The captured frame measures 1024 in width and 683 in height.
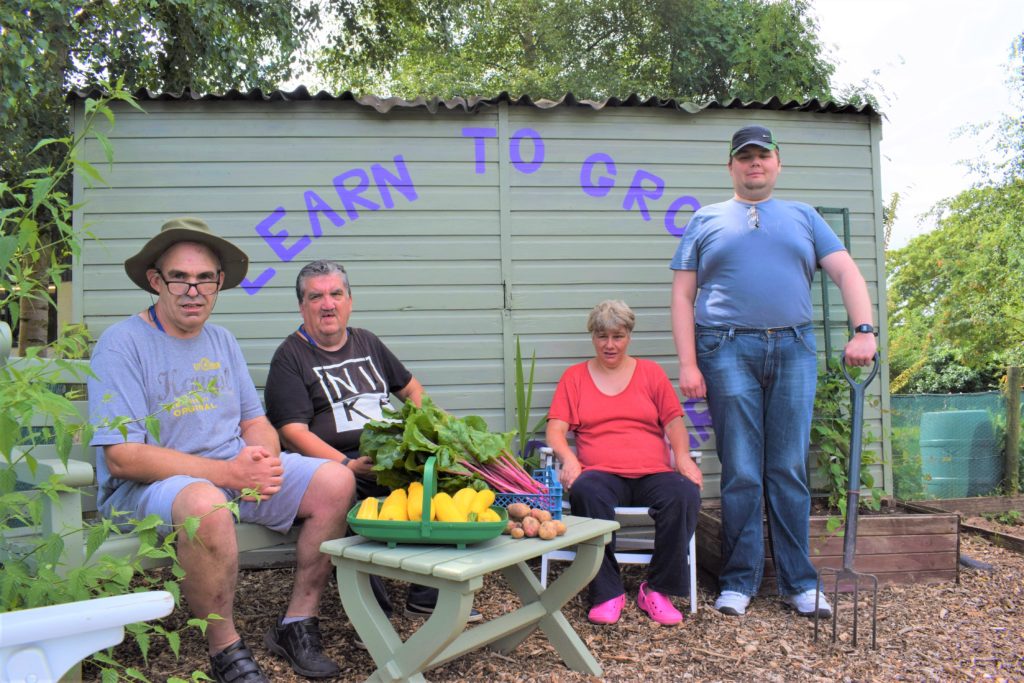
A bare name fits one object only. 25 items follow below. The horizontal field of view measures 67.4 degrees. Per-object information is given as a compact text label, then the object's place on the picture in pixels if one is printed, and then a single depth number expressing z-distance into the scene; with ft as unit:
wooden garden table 7.16
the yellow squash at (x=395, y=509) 7.82
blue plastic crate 8.89
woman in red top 10.55
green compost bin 18.48
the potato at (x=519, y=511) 8.55
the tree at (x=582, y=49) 42.06
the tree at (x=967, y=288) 37.78
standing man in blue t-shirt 10.93
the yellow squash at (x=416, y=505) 7.80
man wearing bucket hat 7.84
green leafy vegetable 8.32
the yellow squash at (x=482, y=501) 7.84
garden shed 13.38
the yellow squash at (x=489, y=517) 7.72
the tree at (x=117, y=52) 15.01
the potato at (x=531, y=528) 8.27
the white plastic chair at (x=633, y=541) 10.95
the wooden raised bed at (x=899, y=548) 12.06
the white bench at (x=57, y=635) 2.42
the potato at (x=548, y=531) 8.13
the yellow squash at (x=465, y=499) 7.79
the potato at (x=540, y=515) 8.48
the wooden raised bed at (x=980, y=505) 17.00
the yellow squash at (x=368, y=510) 7.89
